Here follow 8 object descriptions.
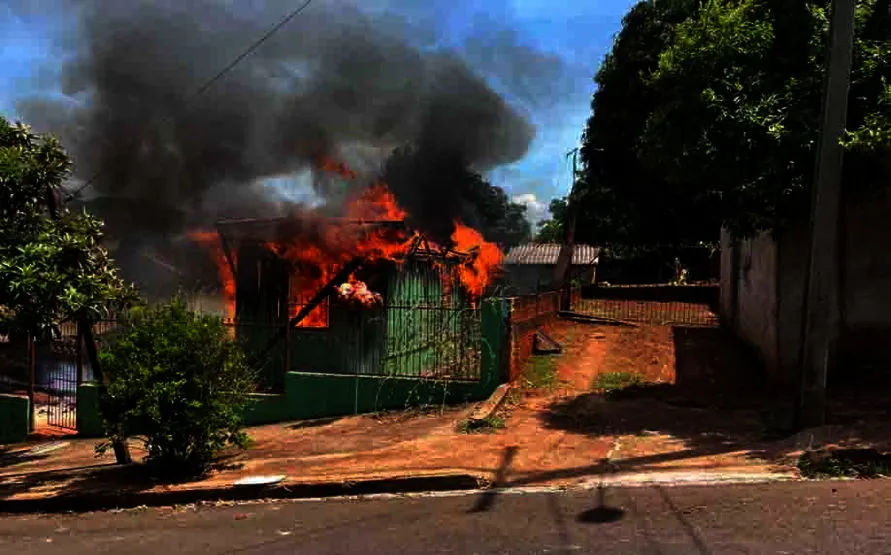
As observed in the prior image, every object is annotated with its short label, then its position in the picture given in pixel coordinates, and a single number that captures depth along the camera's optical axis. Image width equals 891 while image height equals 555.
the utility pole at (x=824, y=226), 6.42
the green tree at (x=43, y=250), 7.05
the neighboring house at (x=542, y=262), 32.84
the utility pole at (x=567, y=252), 19.22
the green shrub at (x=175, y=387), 7.07
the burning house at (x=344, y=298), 11.01
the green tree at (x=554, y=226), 52.56
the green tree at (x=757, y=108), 7.37
